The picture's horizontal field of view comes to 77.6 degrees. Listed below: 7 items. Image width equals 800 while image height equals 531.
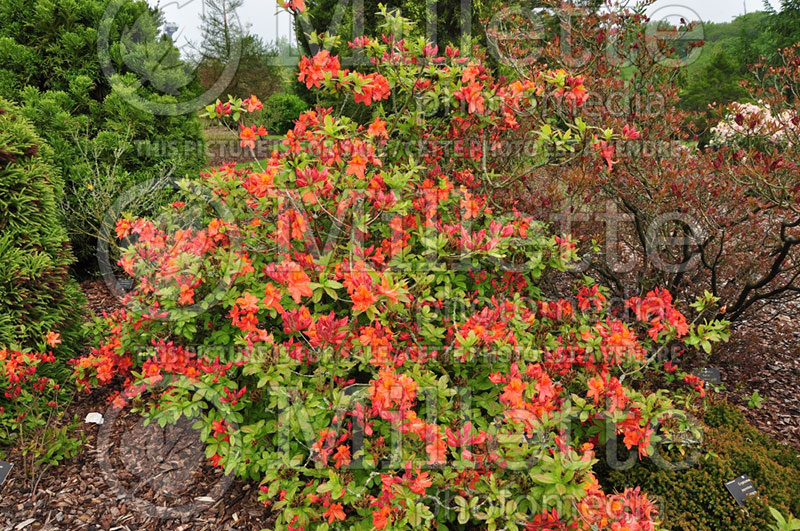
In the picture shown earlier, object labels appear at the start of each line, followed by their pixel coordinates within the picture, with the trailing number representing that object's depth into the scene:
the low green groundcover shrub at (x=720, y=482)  1.99
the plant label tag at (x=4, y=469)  2.39
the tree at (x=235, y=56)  14.98
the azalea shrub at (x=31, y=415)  2.49
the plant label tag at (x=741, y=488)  2.04
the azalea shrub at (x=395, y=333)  1.83
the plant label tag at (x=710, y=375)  2.99
